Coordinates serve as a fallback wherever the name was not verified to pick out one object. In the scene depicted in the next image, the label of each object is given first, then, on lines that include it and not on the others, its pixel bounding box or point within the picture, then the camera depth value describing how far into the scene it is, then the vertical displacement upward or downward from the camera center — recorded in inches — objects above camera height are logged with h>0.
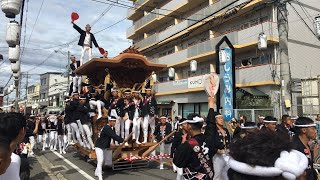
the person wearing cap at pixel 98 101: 391.6 +6.2
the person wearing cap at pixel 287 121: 307.2 -16.8
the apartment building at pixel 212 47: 729.6 +169.2
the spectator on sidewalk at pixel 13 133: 107.9 -10.1
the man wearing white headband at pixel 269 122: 239.9 -14.1
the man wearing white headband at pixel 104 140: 316.5 -36.8
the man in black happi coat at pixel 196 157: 157.0 -27.2
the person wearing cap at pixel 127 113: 386.9 -9.7
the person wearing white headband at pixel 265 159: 54.6 -10.2
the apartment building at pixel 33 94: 2918.3 +118.0
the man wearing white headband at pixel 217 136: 177.9 -20.8
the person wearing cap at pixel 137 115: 386.0 -12.4
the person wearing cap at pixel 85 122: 392.8 -22.2
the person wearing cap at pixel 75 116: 422.7 -14.3
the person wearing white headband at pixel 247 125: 226.2 -15.4
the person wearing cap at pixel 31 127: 385.6 -30.9
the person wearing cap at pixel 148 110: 393.4 -6.7
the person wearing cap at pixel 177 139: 322.7 -35.7
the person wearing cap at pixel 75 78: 516.7 +47.2
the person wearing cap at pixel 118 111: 387.2 -7.0
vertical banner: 577.3 +54.0
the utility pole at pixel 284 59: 649.6 +101.7
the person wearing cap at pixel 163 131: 398.0 -33.9
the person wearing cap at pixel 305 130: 152.7 -13.1
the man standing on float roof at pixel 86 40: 505.4 +110.5
